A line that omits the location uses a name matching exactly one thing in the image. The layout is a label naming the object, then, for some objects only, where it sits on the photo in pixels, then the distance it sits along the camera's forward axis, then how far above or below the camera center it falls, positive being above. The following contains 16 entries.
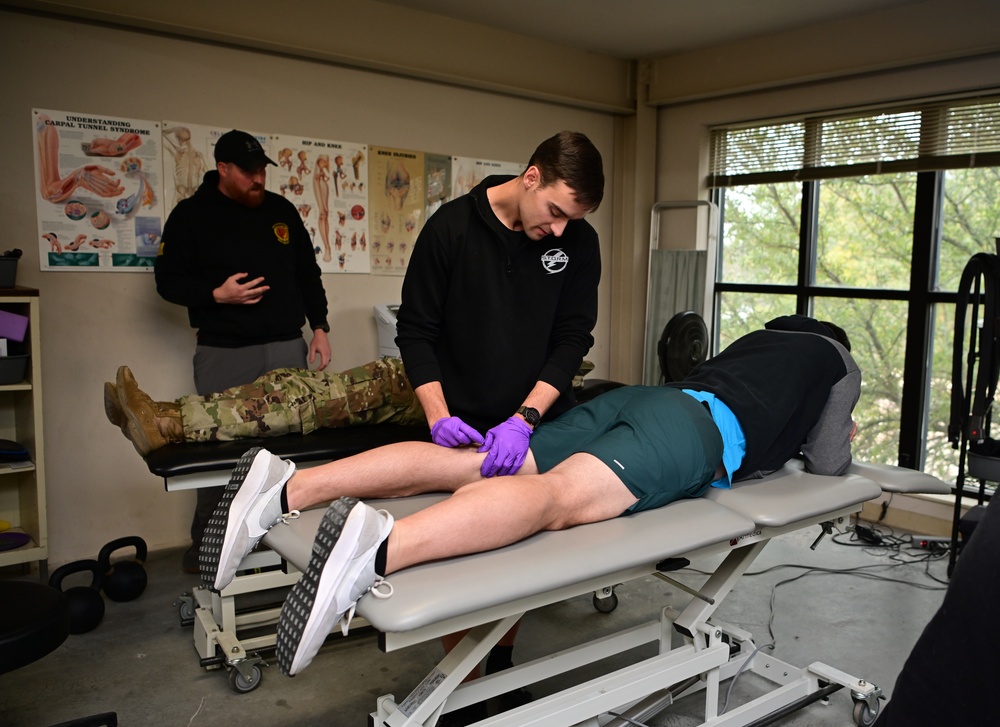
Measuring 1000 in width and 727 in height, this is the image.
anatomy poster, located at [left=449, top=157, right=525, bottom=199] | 3.95 +0.60
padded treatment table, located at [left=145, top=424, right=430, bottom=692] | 2.09 -0.71
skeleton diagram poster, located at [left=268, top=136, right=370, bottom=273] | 3.40 +0.43
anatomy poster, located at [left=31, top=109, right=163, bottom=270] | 2.89 +0.36
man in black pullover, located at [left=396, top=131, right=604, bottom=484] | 1.84 -0.05
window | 3.50 +0.32
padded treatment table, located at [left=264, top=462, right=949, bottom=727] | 1.31 -0.52
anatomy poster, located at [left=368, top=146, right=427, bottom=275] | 3.67 +0.40
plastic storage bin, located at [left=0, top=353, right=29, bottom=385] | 2.56 -0.27
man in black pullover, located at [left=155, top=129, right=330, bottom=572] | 2.79 +0.05
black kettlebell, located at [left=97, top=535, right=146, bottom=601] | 2.61 -0.96
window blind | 3.39 +0.73
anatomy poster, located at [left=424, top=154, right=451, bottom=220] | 3.84 +0.54
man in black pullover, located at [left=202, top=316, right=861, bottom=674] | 1.27 -0.38
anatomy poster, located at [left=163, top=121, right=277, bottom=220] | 3.12 +0.52
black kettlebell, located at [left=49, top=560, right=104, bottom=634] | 2.37 -0.95
